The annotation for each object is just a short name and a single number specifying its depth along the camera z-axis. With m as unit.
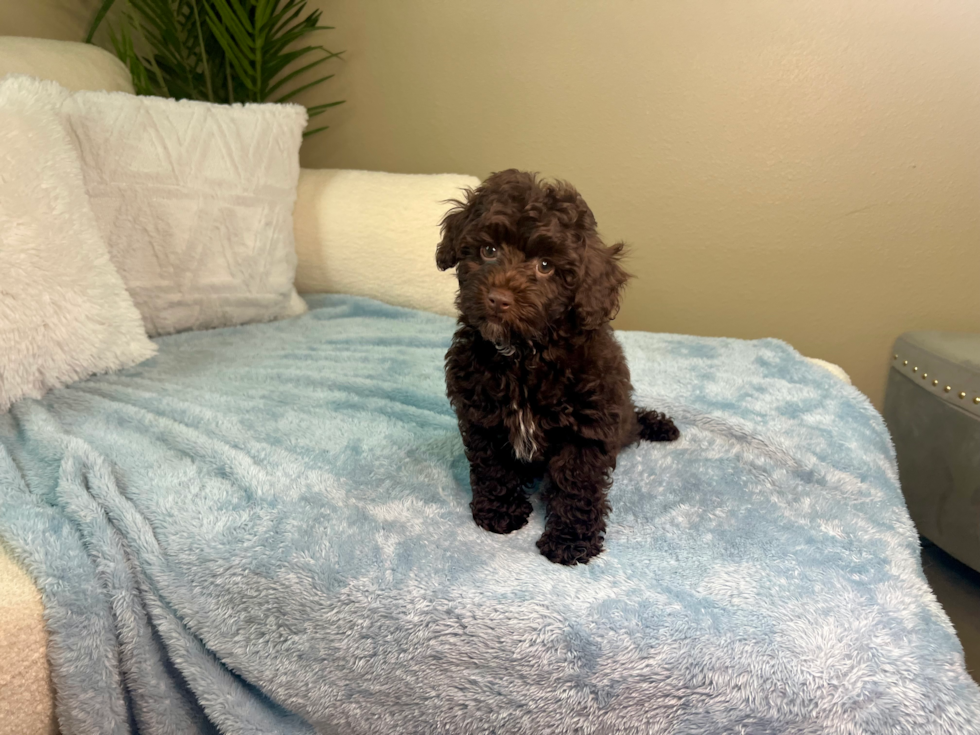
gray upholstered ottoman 1.71
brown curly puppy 1.02
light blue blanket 0.91
